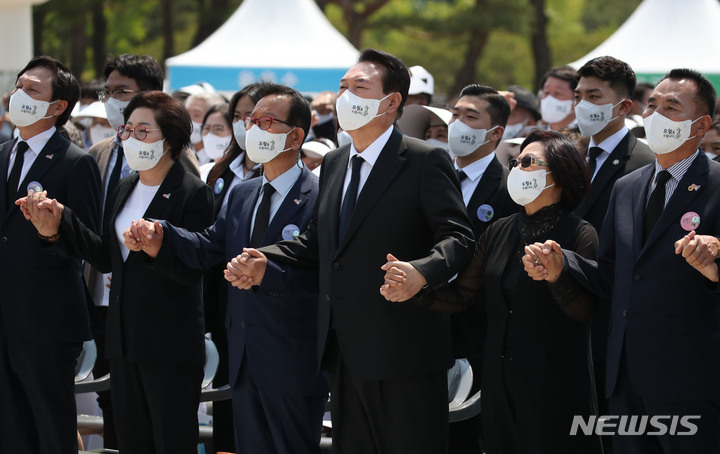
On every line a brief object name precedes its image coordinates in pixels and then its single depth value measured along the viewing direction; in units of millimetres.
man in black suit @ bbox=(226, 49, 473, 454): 8672
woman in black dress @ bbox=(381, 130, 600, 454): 8742
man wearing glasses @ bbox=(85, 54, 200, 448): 12398
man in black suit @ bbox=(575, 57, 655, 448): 10406
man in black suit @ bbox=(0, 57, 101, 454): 10727
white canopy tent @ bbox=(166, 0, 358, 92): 31297
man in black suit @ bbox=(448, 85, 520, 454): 10906
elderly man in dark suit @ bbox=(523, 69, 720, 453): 8117
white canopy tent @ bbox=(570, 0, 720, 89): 30937
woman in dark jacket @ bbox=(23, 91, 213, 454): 10094
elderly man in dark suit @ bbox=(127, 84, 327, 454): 9562
